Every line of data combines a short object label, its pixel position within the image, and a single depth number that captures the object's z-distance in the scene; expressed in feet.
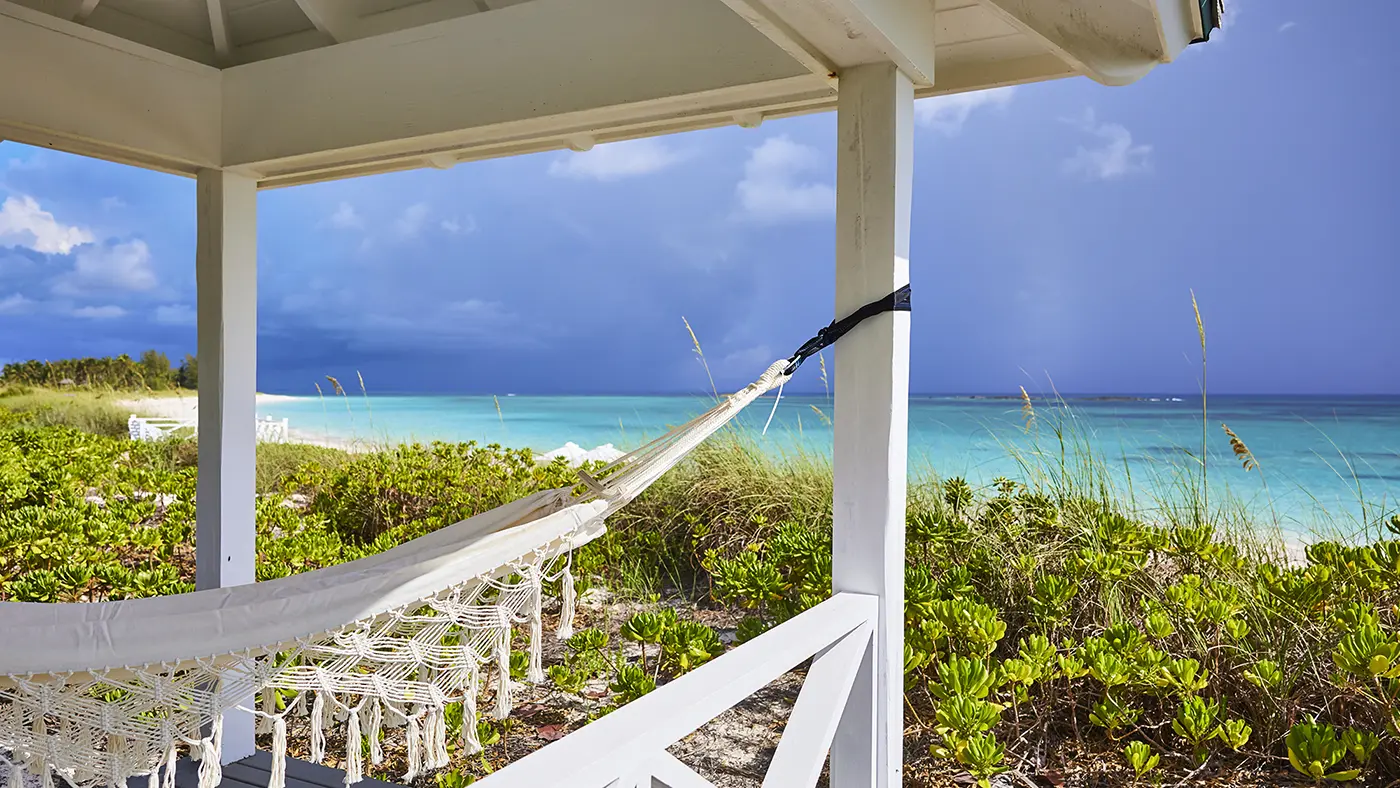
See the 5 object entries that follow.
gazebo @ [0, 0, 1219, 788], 4.11
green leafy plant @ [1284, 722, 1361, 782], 5.96
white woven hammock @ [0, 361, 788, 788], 3.45
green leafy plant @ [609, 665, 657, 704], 7.95
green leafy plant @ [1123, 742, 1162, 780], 6.48
